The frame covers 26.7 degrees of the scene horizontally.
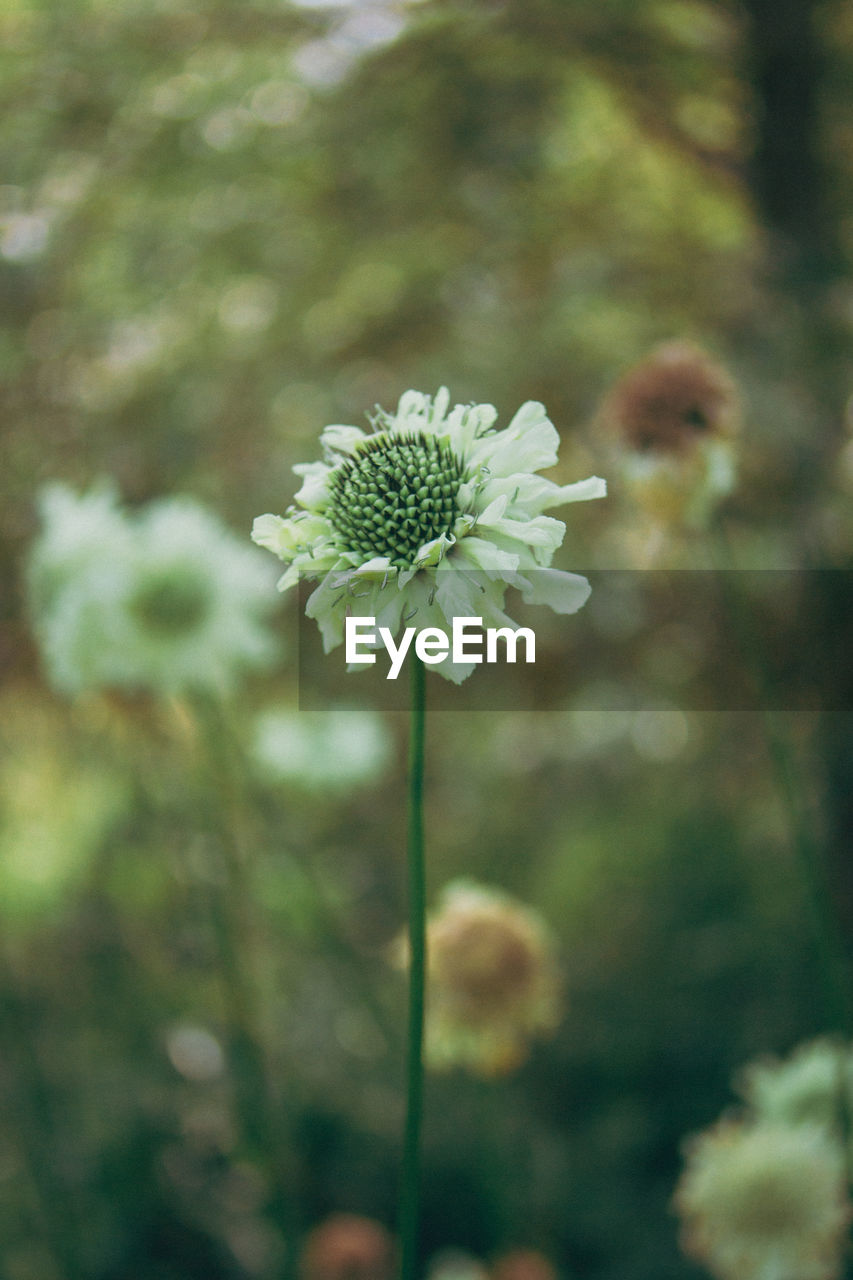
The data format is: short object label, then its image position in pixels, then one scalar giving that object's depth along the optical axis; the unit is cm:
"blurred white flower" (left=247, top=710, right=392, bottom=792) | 74
